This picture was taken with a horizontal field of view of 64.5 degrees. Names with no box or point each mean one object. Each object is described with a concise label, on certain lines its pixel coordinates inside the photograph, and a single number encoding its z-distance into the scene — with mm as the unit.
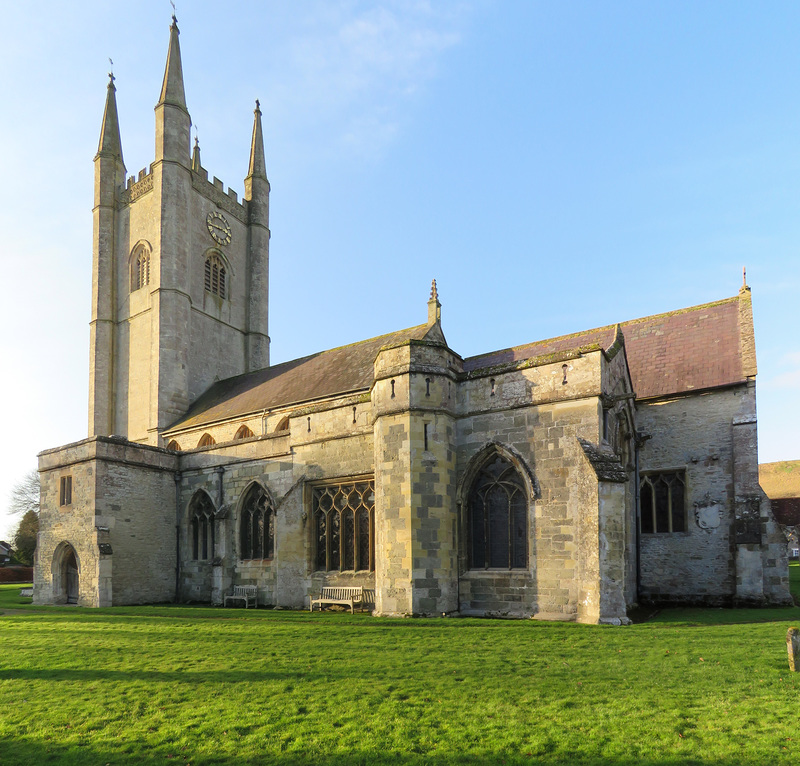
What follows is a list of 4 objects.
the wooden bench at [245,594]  19625
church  14594
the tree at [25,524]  43125
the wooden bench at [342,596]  16828
